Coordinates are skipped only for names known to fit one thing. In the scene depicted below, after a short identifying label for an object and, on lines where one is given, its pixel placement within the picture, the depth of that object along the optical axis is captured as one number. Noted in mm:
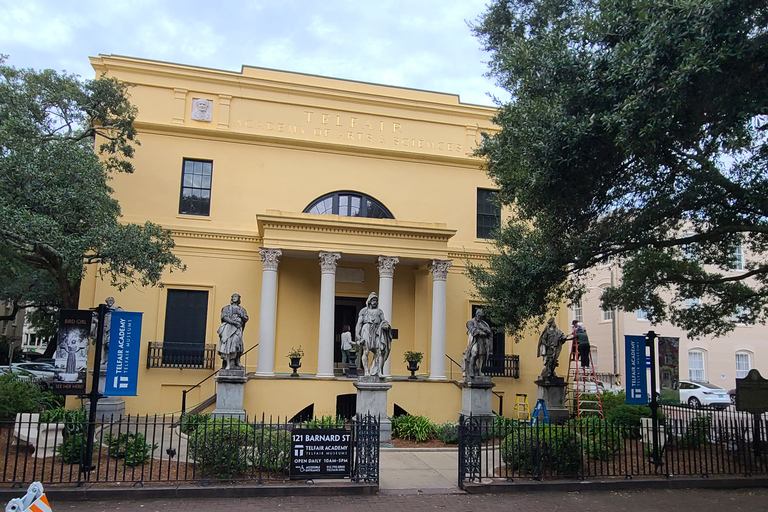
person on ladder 17578
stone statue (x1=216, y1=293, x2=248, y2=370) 14445
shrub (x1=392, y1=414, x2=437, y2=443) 14883
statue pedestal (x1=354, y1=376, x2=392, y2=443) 13359
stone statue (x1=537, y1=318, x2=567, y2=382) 16547
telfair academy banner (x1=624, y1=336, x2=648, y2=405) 11398
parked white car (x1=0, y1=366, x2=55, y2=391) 18938
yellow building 18703
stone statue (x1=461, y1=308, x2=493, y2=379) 15469
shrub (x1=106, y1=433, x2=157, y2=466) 9492
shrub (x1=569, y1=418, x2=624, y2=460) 10383
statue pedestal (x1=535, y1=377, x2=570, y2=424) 16234
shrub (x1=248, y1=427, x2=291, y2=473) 9359
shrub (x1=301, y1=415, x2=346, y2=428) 9995
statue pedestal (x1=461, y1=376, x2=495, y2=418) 15562
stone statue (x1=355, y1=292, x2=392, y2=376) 13664
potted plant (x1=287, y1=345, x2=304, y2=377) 18194
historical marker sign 11672
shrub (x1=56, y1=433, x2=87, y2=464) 9508
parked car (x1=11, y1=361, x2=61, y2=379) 30953
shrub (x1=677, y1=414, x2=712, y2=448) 11531
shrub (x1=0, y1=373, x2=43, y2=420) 12625
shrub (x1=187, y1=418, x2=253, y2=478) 9273
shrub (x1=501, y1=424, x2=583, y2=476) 9961
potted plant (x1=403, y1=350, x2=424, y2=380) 19027
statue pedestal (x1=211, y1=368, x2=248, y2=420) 14945
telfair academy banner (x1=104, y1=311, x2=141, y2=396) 9320
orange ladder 17391
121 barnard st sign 9211
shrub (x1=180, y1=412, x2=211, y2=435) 10659
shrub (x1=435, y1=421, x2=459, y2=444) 14734
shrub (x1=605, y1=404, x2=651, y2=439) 14594
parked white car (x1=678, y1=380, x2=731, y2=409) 27922
